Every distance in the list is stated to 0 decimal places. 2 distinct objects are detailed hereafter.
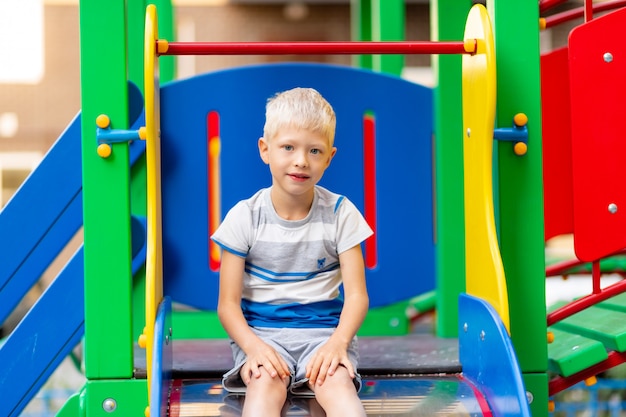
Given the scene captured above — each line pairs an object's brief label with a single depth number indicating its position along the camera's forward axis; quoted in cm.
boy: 264
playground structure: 282
